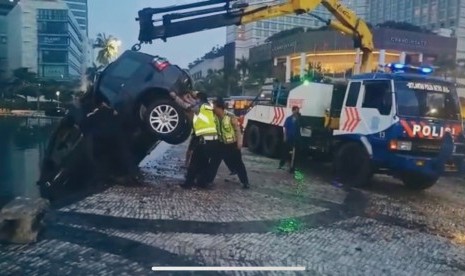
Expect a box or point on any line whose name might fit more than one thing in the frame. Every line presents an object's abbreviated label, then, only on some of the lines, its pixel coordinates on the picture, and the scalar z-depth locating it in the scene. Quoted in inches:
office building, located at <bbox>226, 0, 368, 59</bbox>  3191.4
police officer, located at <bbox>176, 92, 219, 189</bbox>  316.5
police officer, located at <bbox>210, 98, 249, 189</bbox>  318.3
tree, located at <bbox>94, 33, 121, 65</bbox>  2441.1
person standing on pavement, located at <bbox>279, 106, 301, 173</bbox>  415.5
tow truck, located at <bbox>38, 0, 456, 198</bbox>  341.4
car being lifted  335.9
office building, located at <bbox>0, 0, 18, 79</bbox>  2539.4
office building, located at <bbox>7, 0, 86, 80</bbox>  2479.1
